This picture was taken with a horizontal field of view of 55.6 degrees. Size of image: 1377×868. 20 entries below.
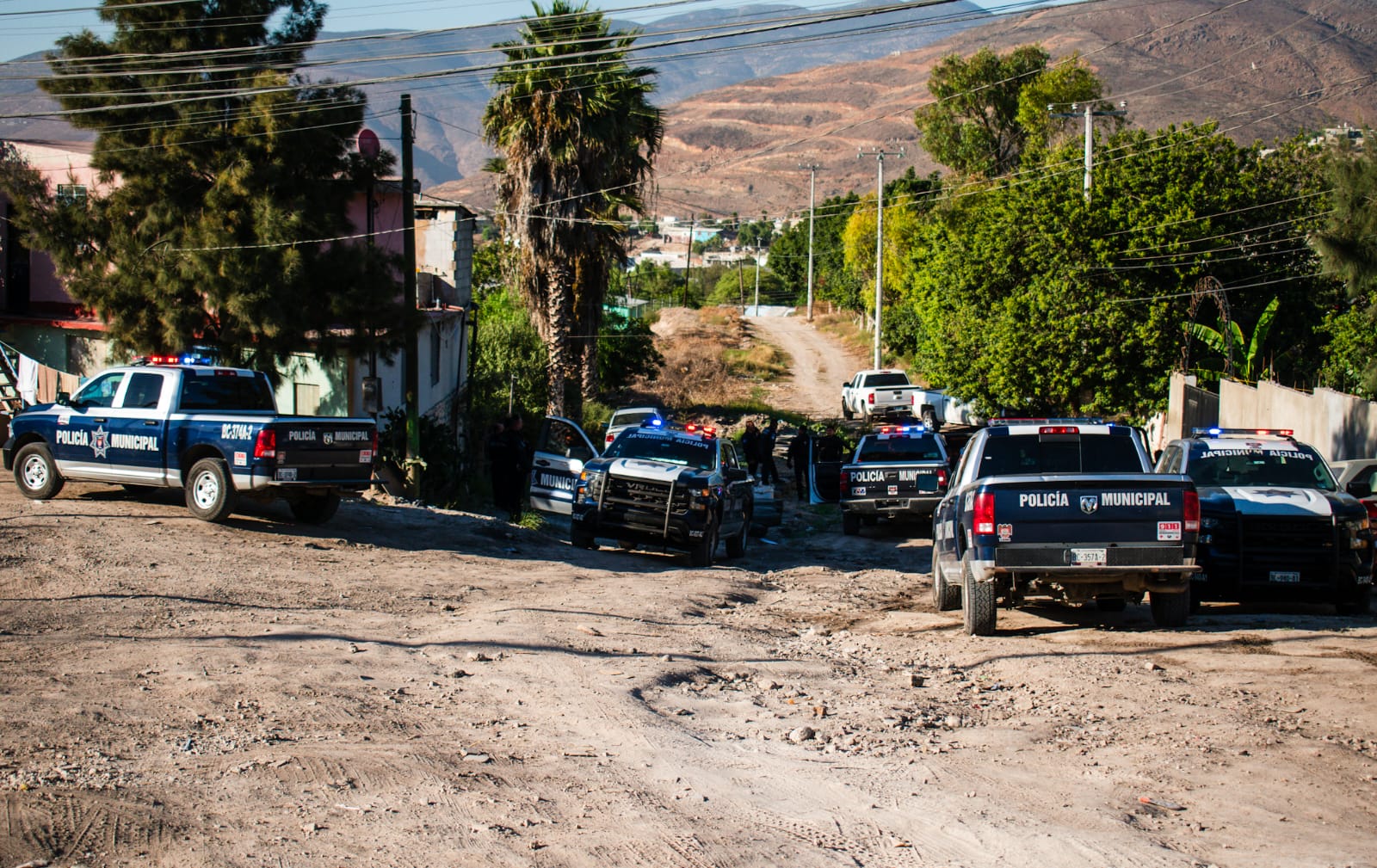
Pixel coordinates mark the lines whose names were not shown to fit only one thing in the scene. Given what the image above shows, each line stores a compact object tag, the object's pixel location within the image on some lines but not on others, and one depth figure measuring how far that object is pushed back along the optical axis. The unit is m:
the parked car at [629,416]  32.91
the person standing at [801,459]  30.02
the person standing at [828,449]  28.20
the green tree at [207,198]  20.19
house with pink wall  24.59
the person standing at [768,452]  28.67
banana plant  31.78
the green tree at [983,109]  67.56
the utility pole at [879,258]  55.16
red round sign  21.81
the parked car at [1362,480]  16.00
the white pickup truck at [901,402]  43.53
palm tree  31.33
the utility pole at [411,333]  21.88
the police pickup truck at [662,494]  16.95
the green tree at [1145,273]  32.88
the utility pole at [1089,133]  35.59
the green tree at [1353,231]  24.12
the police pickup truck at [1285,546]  12.34
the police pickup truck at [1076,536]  10.34
